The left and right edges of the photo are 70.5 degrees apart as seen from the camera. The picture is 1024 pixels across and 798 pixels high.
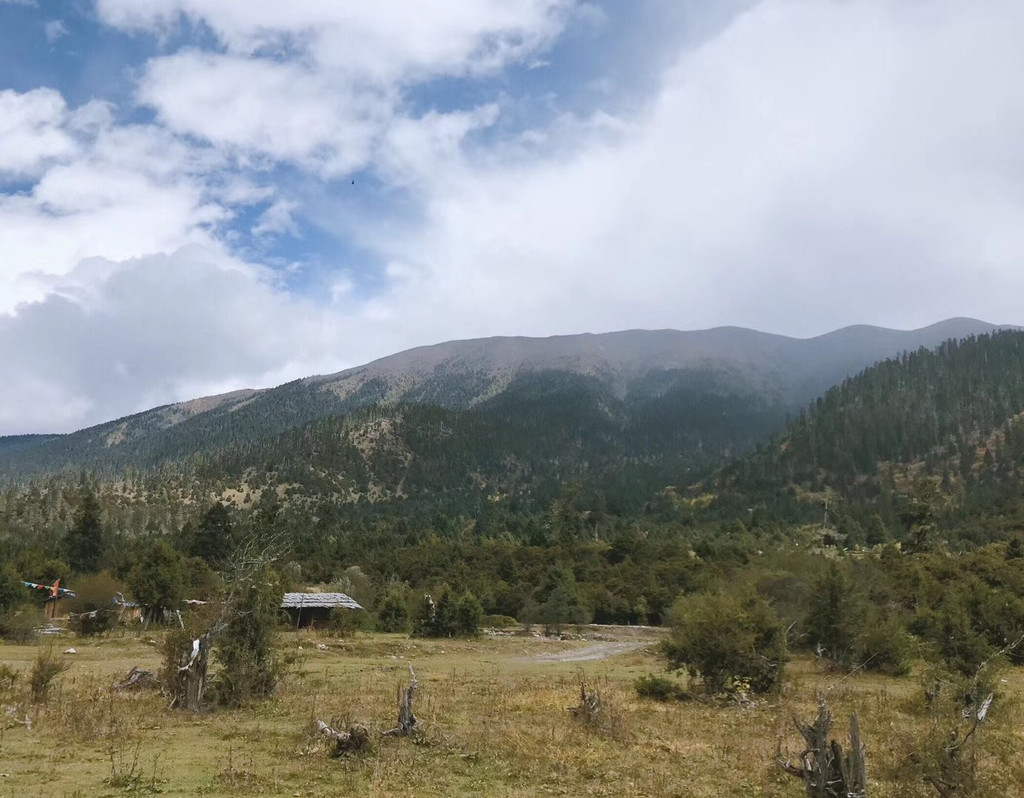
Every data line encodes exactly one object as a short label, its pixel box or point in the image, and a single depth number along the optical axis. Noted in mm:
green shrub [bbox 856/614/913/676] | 30328
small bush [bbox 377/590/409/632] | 53969
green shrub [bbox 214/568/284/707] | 19528
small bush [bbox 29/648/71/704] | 18422
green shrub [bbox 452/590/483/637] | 46594
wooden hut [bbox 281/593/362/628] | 54031
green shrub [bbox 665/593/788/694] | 23953
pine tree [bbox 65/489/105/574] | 73625
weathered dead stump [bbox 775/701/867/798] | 10086
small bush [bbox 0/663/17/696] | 19531
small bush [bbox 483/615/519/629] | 55594
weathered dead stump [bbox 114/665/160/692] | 20891
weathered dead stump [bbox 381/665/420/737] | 15508
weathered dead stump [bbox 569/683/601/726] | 17219
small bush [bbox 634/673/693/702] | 23219
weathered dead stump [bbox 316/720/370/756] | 14125
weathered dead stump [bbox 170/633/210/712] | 18406
